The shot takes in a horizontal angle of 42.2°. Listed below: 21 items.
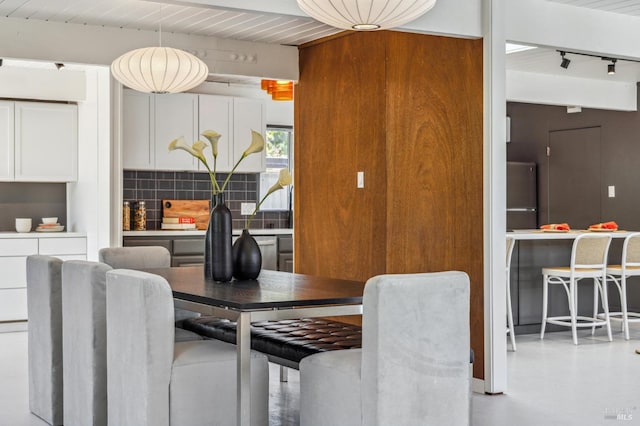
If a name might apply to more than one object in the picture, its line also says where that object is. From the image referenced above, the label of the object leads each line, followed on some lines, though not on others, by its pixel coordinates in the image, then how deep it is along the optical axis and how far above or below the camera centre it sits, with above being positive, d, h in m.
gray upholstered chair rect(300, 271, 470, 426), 2.97 -0.61
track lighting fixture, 6.59 +1.12
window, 9.26 +0.47
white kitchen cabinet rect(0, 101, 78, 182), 7.77 +0.57
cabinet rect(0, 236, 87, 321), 7.46 -0.57
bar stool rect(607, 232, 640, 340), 7.27 -0.58
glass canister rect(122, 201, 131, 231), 8.05 -0.16
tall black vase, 4.09 -0.20
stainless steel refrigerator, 10.29 +0.06
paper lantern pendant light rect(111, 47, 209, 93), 5.01 +0.82
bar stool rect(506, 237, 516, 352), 6.37 -0.75
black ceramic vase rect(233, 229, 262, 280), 4.21 -0.29
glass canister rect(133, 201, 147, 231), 8.26 -0.15
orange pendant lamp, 6.77 +0.93
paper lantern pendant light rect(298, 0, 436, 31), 3.56 +0.84
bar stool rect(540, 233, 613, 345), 6.86 -0.59
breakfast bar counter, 7.07 -0.60
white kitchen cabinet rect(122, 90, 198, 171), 8.01 +0.73
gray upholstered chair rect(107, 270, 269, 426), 3.22 -0.67
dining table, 3.28 -0.41
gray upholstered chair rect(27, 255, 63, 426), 4.18 -0.70
